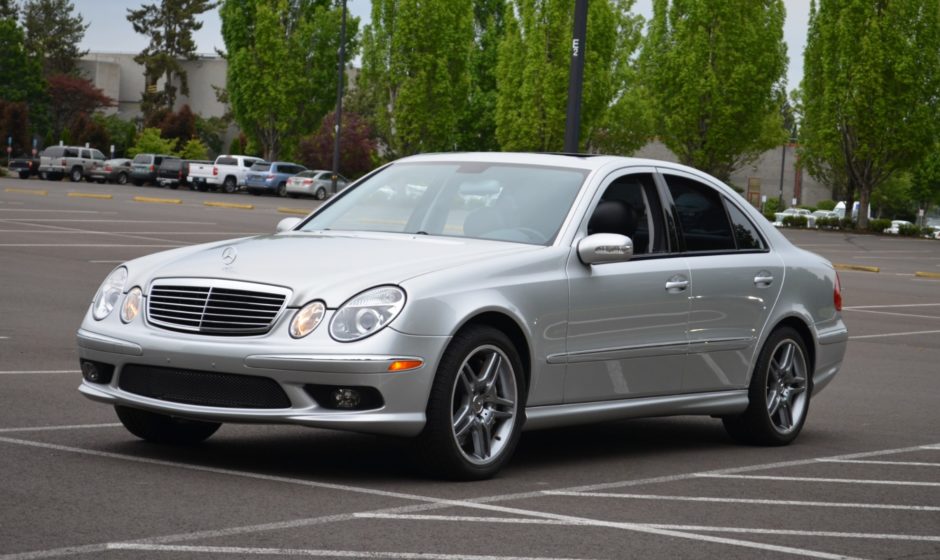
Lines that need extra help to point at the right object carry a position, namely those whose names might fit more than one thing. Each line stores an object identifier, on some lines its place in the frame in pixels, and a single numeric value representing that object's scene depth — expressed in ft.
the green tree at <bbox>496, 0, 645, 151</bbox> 225.56
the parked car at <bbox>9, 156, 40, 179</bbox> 231.91
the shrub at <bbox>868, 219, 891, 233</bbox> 207.31
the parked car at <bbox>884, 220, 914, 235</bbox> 207.28
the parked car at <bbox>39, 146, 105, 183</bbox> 230.89
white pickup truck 229.04
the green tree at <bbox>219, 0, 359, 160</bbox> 258.57
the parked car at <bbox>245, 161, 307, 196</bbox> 229.66
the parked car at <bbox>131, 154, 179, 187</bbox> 233.96
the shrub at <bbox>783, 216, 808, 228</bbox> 210.38
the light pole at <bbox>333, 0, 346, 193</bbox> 208.61
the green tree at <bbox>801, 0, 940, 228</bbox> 205.67
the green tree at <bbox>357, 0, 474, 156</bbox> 238.48
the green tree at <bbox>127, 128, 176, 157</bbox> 301.63
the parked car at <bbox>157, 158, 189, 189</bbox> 229.66
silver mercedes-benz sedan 22.53
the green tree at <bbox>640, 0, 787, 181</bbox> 217.56
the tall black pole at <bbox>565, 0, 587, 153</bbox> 60.18
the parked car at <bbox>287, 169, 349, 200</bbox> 224.94
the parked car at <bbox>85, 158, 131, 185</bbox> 236.63
